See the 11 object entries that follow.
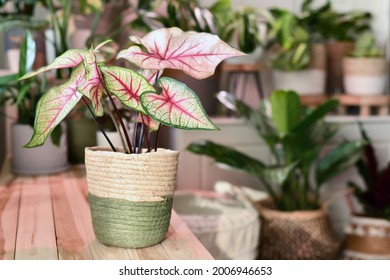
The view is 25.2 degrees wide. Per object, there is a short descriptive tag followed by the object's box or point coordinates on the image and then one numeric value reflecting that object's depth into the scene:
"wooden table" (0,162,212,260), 1.38
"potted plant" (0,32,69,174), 2.10
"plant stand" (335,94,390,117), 3.15
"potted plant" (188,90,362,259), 2.58
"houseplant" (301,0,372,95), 3.26
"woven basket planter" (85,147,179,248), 1.35
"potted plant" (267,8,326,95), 3.05
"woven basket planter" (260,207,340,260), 2.70
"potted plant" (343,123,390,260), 2.81
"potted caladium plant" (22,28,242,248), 1.27
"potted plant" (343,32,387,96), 3.15
